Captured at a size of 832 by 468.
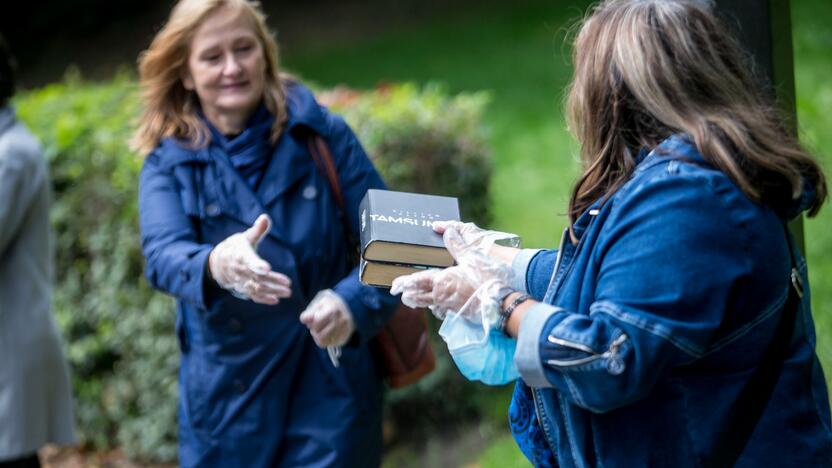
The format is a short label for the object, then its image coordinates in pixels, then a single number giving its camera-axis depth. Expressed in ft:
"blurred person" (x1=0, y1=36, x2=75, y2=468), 14.39
